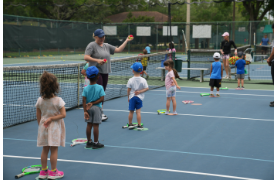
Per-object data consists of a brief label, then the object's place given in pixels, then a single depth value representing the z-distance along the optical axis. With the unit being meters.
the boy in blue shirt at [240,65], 11.61
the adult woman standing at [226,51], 14.31
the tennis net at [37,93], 7.59
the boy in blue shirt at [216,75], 10.36
